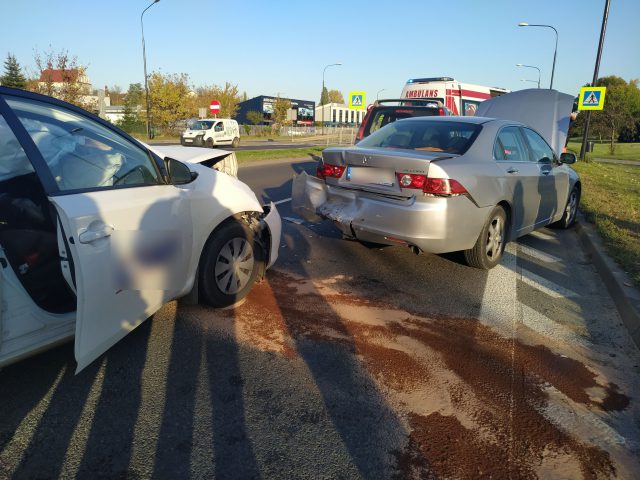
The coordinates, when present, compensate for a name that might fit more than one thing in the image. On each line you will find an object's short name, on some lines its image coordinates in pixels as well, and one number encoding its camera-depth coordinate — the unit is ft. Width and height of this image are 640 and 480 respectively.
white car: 8.32
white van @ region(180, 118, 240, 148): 94.89
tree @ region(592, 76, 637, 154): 104.27
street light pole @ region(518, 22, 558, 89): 95.45
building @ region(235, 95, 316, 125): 260.83
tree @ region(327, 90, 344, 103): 493.77
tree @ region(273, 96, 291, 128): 204.64
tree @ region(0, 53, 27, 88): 109.70
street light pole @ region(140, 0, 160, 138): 120.98
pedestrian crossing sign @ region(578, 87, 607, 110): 58.59
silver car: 14.83
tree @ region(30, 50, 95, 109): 72.38
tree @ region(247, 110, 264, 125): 237.45
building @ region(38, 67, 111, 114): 72.69
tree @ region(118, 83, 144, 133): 152.66
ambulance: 53.88
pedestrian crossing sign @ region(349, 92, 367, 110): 79.07
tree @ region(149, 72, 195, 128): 147.64
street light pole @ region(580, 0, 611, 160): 58.70
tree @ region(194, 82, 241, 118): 197.88
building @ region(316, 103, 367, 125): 315.70
